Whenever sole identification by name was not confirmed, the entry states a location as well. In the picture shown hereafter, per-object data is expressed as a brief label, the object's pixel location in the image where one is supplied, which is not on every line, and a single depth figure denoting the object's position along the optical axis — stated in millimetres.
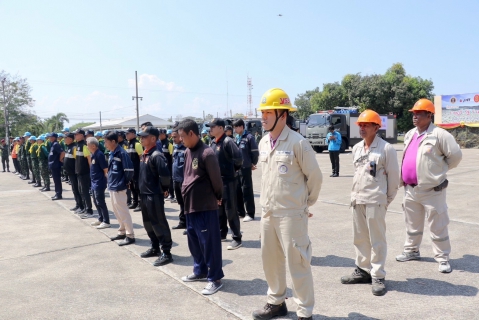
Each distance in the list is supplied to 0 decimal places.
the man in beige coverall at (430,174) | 4660
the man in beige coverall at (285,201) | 3312
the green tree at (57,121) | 71194
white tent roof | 58266
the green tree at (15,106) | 48562
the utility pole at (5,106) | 44469
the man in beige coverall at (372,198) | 4117
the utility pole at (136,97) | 46422
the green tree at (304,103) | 75500
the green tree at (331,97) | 46375
